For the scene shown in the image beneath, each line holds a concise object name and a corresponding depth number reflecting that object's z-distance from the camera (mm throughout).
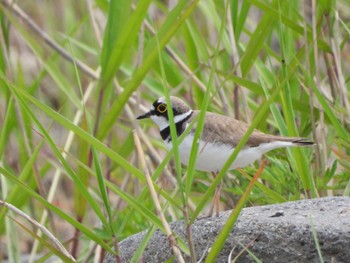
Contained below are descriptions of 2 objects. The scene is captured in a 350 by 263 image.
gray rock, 5195
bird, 6883
